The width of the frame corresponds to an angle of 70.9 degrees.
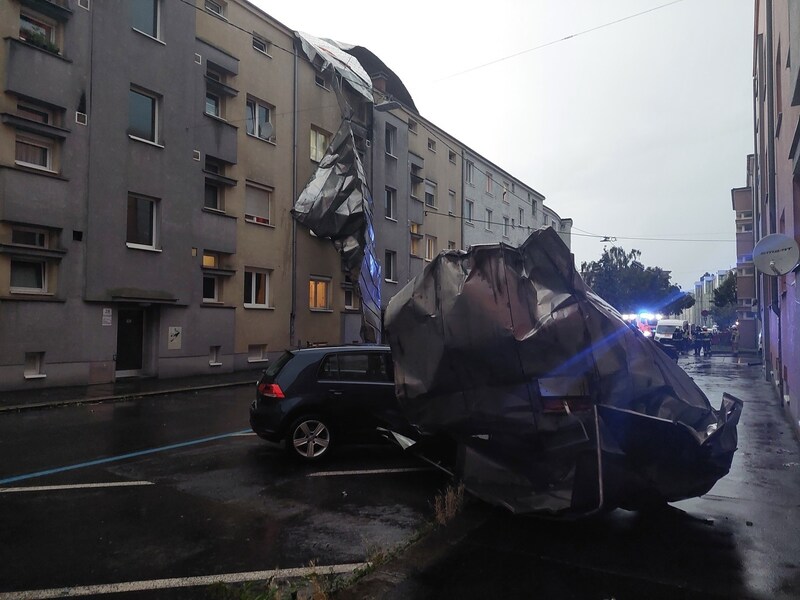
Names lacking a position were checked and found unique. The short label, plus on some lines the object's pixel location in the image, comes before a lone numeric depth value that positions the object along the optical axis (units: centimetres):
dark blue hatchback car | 702
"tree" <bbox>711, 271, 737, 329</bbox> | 5121
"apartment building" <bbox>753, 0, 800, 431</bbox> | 802
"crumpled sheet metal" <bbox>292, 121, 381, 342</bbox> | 2233
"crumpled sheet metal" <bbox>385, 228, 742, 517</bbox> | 430
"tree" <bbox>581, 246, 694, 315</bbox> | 5825
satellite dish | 754
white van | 3331
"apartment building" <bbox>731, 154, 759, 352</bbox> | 3353
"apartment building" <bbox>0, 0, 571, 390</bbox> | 1438
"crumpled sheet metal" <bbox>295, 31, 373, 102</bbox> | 2350
